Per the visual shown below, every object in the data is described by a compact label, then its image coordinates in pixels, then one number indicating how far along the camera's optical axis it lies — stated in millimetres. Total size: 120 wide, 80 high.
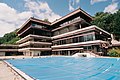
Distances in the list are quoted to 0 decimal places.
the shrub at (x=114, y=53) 15598
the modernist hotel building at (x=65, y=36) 18904
